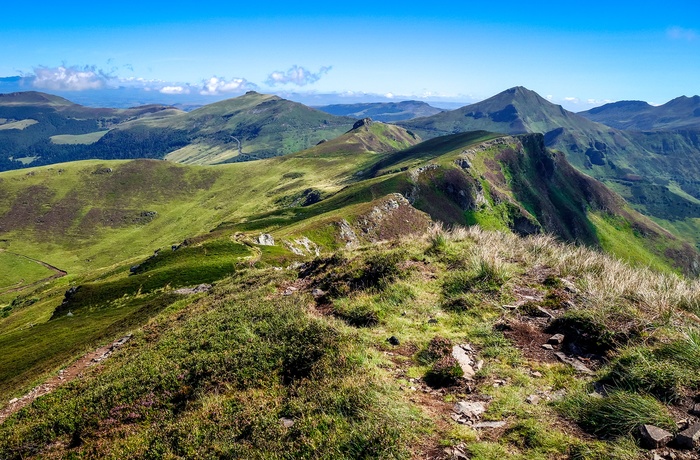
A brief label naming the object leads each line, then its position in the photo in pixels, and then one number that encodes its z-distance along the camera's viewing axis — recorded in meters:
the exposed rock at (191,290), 40.96
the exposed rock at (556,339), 13.09
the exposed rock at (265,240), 75.81
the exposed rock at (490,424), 9.35
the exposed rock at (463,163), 153.48
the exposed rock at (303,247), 75.25
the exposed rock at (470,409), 9.94
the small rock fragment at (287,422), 10.62
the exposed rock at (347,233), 85.16
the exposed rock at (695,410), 8.16
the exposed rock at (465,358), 11.95
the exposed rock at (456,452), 8.28
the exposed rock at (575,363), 11.35
